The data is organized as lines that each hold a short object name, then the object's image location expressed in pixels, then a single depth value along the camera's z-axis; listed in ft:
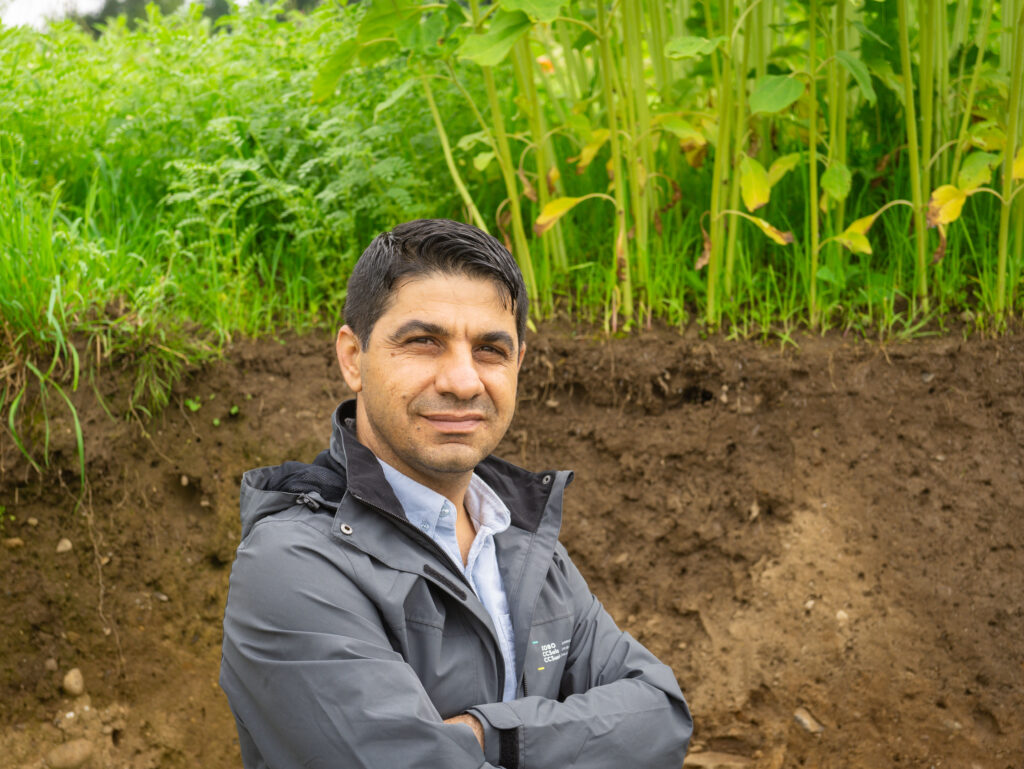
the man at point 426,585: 4.84
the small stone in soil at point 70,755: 9.32
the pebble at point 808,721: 9.82
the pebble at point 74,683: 9.68
